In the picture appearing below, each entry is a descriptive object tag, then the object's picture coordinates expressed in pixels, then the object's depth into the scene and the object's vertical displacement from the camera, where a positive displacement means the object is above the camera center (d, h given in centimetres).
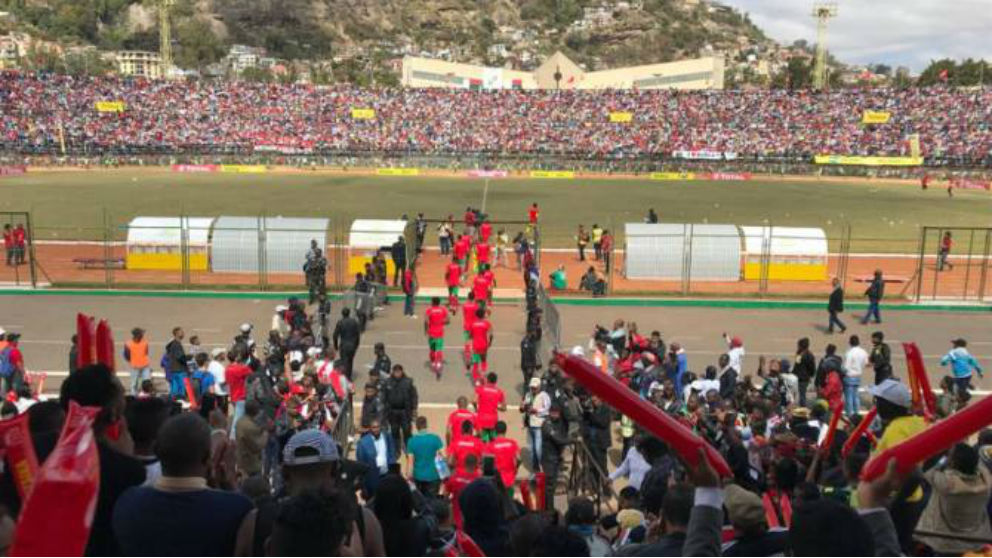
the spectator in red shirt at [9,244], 2584 -304
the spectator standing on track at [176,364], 1311 -334
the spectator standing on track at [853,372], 1380 -333
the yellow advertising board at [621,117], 8081 +447
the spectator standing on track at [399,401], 1137 -332
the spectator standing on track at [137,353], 1374 -334
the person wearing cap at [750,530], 370 -161
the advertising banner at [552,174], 6569 -99
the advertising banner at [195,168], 6600 -136
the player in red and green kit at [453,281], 2014 -298
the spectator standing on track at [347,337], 1525 -331
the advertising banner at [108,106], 7612 +381
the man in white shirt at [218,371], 1258 -332
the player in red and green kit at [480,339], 1497 -321
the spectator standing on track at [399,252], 2278 -260
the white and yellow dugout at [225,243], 2520 -280
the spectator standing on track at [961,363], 1403 -317
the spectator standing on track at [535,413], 1093 -334
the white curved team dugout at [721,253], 2573 -267
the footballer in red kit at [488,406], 1087 -321
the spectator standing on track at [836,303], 1956 -310
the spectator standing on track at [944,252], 2681 -253
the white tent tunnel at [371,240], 2555 -255
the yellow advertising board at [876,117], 7594 +486
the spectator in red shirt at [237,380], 1177 -319
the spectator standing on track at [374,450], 890 -316
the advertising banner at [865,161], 6900 +83
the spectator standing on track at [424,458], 910 -325
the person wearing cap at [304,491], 340 -157
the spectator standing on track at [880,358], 1328 -304
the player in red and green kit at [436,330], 1567 -323
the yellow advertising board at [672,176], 6588 -84
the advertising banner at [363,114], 8138 +404
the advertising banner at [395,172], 6569 -118
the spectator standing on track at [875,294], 2030 -302
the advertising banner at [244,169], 6662 -131
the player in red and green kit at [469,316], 1566 -295
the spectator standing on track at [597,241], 2833 -266
